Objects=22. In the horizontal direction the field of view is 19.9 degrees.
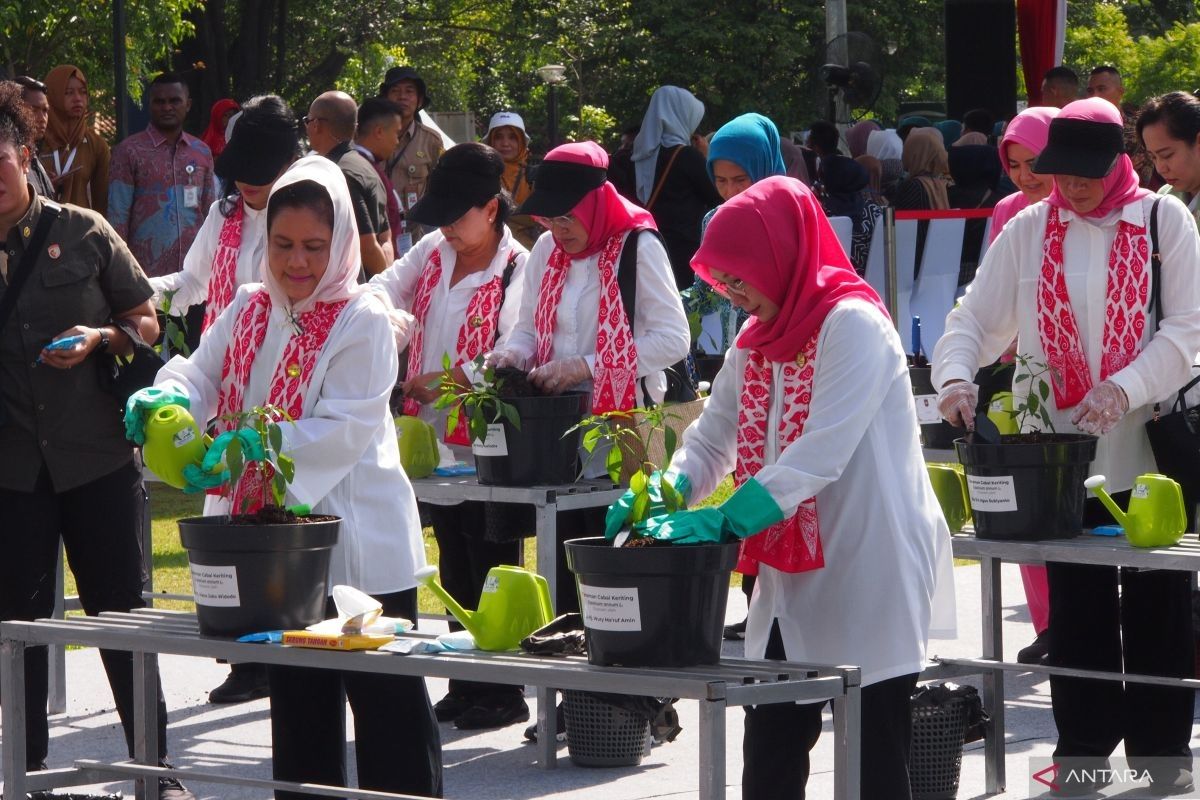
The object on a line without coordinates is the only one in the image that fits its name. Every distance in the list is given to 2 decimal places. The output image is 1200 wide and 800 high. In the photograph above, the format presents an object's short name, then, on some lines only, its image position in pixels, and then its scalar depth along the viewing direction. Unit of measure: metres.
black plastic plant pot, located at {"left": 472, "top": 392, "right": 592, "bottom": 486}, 9.53
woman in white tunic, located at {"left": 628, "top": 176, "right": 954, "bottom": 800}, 6.37
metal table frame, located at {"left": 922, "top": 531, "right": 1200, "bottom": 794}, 7.58
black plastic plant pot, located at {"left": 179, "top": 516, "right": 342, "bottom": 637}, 6.16
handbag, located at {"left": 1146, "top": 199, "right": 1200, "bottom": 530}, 8.57
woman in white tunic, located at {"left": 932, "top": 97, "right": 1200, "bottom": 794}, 8.50
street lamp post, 51.39
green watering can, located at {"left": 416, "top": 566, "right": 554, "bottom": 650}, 6.16
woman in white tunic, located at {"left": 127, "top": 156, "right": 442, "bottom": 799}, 7.07
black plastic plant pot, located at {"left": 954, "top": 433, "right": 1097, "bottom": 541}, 7.90
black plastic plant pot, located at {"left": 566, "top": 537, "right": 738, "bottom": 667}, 5.56
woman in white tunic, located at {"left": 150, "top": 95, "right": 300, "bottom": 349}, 10.79
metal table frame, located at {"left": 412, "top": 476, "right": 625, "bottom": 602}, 9.50
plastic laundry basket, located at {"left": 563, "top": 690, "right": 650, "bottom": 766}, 9.57
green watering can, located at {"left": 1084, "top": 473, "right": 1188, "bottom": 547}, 7.71
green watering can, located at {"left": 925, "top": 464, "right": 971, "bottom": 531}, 8.82
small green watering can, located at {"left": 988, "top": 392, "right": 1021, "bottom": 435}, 8.46
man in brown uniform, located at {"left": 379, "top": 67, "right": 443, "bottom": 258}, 18.25
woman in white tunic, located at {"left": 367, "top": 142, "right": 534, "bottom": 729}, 10.45
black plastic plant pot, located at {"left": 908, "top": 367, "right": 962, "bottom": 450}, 11.48
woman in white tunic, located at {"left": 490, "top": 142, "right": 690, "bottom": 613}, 9.90
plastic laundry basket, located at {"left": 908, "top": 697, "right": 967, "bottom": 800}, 8.76
